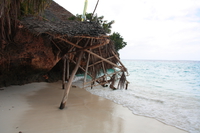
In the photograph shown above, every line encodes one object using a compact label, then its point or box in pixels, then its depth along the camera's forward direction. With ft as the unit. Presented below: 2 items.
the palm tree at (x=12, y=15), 13.93
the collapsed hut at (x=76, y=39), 12.92
